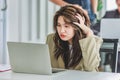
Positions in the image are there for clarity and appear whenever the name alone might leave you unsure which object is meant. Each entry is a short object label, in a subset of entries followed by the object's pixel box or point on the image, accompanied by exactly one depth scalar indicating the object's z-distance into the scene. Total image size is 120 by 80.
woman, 3.16
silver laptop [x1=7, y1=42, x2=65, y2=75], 2.14
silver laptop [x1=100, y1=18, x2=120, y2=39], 3.31
